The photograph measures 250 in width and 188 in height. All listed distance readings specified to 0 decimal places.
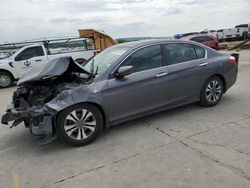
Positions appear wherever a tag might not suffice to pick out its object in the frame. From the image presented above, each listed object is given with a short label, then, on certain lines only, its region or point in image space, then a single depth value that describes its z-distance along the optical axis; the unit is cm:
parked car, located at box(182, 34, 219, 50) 1388
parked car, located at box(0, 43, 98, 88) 853
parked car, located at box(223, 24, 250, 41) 2261
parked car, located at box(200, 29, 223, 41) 2353
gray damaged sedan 300
